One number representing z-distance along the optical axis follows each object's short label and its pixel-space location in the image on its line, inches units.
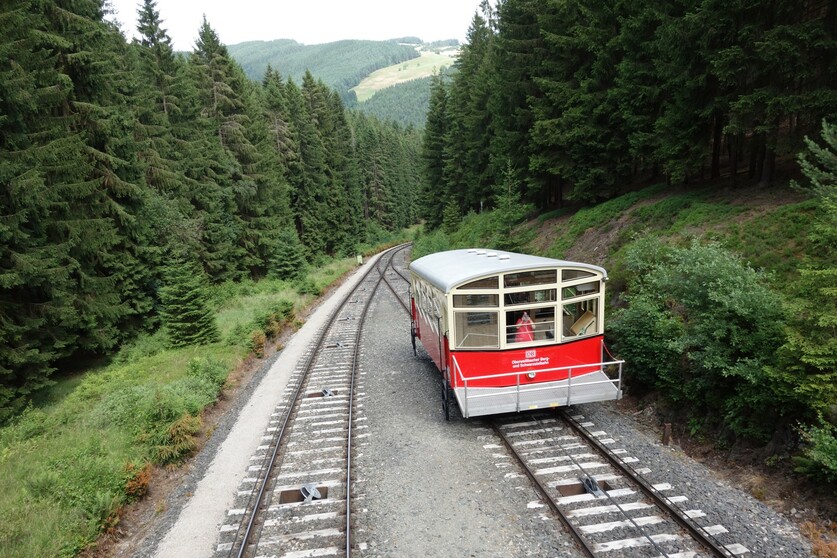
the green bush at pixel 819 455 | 232.2
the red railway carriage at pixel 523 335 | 368.8
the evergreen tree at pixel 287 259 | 1262.3
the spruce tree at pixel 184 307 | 646.5
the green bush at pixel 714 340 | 292.7
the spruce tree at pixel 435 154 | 1957.4
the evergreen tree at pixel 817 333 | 241.1
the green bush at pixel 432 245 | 1398.9
